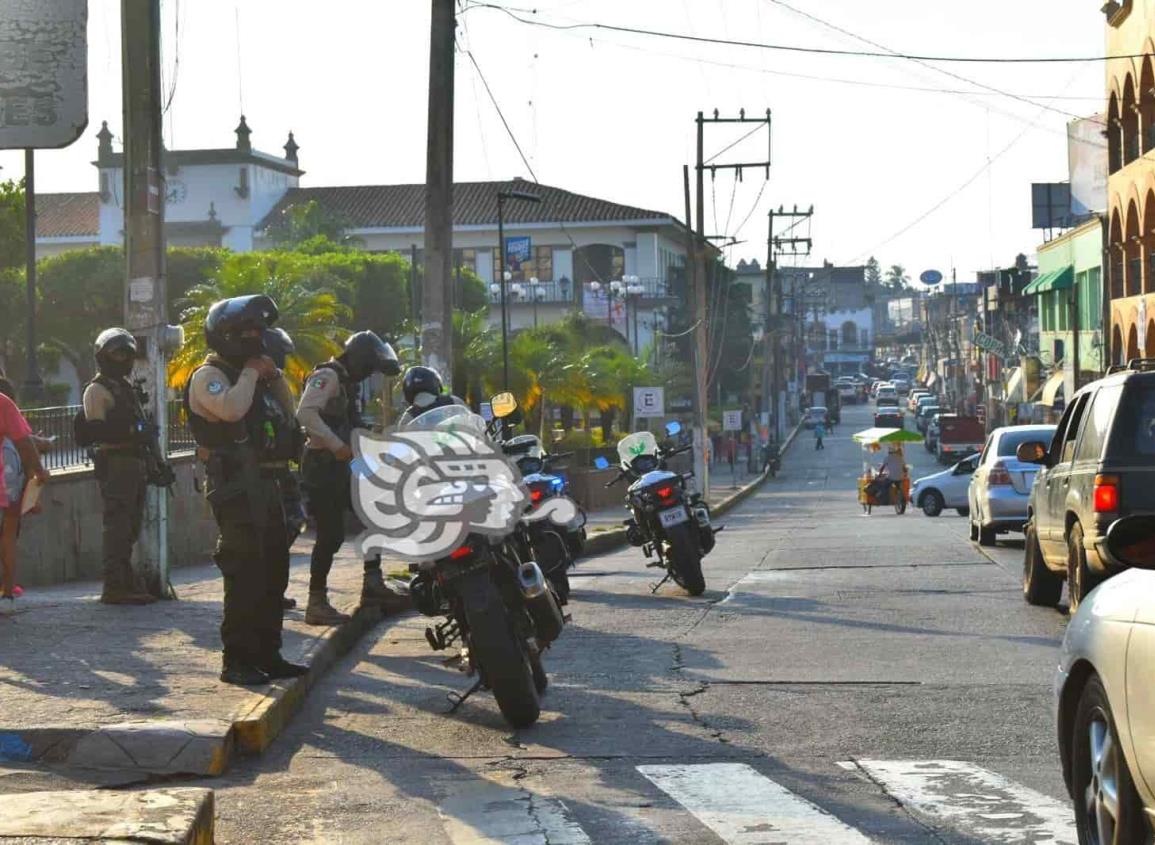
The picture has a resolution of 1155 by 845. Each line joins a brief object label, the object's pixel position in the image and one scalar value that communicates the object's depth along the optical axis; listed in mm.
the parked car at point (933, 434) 88856
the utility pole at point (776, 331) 88875
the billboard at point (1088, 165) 66812
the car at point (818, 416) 110625
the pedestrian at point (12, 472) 11742
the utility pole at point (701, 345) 49906
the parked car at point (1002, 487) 23281
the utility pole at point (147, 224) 12852
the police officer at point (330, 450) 11859
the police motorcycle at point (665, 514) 15422
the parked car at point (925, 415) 99688
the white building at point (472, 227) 94125
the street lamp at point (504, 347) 50241
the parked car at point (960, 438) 74750
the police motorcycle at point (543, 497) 11805
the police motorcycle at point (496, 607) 8414
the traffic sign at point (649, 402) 48219
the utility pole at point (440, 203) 20234
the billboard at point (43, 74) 7238
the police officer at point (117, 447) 12438
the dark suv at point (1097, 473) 12195
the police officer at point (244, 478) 9133
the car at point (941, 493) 44312
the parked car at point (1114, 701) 4898
